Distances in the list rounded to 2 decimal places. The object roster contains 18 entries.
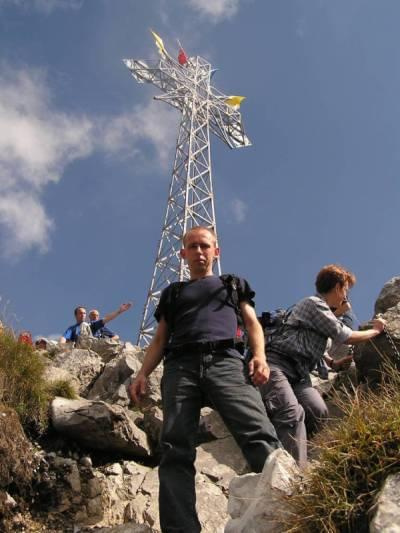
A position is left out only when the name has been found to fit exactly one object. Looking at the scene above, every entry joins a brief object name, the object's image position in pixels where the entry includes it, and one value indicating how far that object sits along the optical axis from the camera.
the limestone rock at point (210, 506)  4.43
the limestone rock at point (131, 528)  3.74
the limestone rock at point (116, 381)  6.88
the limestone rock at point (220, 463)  5.21
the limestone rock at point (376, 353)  5.20
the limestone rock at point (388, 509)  2.33
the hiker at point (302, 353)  4.02
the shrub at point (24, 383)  5.55
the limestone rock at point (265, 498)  2.78
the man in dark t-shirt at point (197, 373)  3.31
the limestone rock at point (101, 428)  5.44
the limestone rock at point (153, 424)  5.88
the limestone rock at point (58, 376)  6.43
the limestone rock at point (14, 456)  4.71
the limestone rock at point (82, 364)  7.56
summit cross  17.89
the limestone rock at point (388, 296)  7.15
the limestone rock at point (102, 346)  8.64
